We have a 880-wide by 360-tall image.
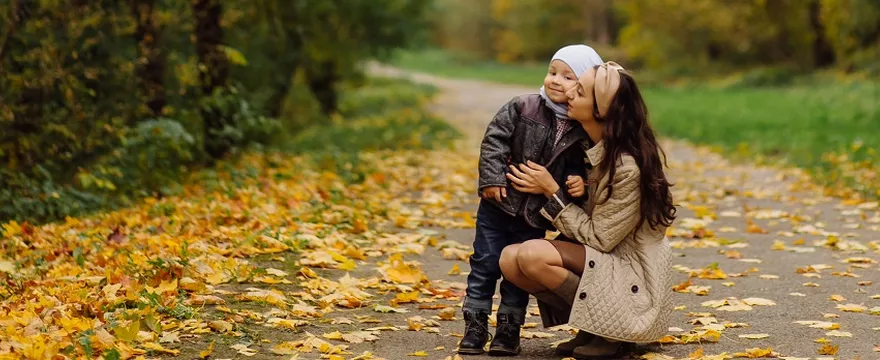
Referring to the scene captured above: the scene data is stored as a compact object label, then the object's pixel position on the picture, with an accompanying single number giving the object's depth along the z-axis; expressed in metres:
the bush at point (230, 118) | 12.35
